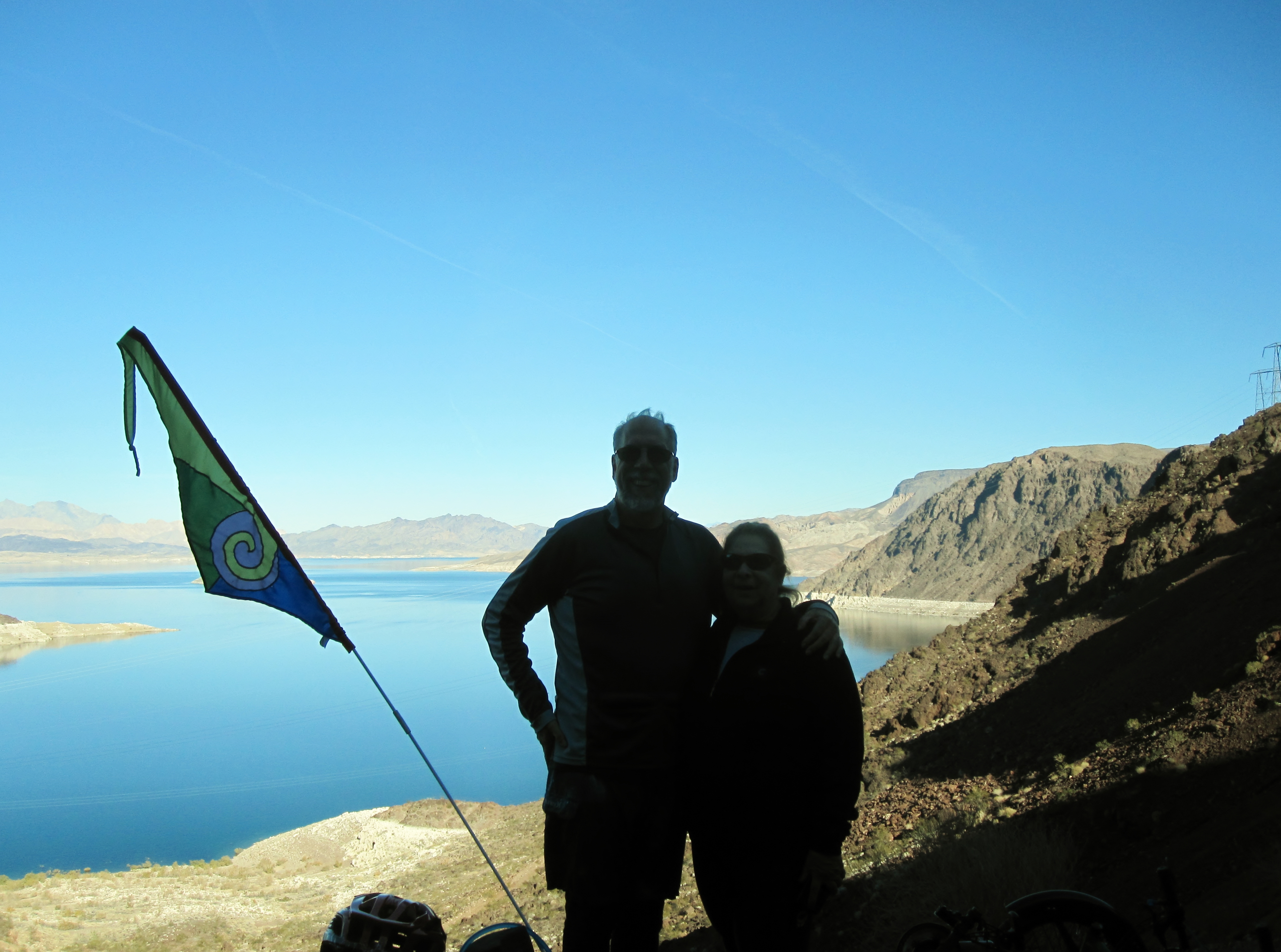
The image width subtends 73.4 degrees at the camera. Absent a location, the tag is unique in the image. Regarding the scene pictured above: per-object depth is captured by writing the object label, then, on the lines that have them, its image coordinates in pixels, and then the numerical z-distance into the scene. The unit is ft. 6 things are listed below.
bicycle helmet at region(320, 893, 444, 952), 7.27
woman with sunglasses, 7.46
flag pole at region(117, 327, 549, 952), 9.53
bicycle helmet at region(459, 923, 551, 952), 7.47
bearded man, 7.84
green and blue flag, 9.57
